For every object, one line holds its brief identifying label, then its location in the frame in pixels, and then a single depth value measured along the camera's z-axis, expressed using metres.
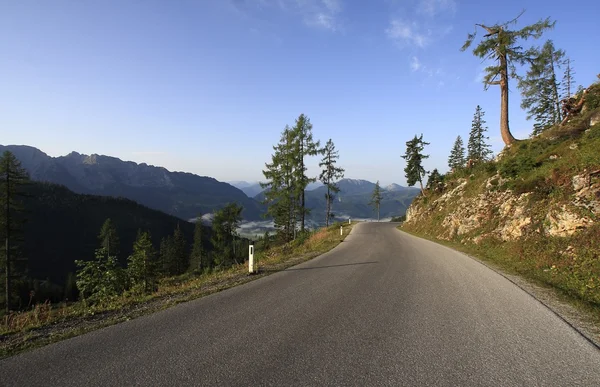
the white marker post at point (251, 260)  10.17
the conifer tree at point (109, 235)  76.88
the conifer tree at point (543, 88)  22.66
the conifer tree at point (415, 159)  49.25
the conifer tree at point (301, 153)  29.42
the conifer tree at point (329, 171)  39.84
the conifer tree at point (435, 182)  34.08
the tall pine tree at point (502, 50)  22.48
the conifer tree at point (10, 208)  29.83
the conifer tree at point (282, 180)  29.29
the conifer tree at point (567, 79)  46.47
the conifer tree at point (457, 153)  73.94
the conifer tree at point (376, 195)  76.75
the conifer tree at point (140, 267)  9.93
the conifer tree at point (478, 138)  66.88
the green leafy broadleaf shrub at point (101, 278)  10.38
